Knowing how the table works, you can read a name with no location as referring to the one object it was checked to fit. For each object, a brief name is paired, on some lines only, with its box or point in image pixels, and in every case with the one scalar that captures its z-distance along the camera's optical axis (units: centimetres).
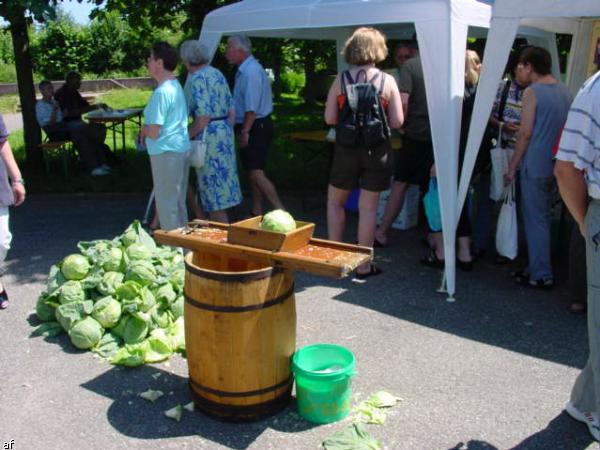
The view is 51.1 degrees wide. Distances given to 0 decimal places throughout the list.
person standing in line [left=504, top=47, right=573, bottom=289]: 451
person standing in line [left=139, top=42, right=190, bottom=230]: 476
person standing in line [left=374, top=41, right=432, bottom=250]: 516
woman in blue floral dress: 539
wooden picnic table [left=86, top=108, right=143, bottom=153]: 915
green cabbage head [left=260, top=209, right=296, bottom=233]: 299
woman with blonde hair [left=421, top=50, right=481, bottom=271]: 496
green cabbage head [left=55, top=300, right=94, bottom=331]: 386
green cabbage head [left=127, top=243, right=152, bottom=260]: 417
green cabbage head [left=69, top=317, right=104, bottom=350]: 376
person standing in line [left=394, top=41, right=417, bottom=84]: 591
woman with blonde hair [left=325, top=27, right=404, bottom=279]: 446
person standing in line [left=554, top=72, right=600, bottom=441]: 229
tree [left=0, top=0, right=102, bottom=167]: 757
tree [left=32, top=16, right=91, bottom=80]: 2738
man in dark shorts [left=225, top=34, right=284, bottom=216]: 597
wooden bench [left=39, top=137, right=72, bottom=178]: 867
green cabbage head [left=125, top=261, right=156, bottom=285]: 398
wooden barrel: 284
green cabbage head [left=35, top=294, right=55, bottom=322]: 415
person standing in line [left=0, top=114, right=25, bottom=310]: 396
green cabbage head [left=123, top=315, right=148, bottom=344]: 379
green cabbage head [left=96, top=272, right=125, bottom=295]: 391
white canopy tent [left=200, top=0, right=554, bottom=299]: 436
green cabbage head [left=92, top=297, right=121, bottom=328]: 380
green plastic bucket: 297
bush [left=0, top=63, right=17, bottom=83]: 2639
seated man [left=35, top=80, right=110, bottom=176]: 912
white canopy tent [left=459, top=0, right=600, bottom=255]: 391
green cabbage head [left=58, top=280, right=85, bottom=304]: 393
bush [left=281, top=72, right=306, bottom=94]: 2548
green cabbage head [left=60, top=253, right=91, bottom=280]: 410
